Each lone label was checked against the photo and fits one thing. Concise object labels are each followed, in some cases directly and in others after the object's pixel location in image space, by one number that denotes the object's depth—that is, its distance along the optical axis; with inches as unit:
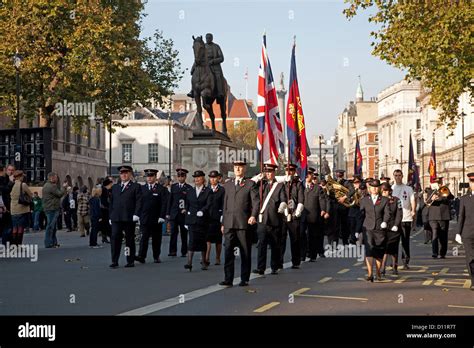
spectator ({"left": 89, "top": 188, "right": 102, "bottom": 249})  1008.2
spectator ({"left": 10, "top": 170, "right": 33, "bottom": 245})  832.9
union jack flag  679.7
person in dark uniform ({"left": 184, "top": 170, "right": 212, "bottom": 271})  691.4
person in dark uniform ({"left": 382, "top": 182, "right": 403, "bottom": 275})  642.2
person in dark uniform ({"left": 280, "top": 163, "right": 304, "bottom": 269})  722.2
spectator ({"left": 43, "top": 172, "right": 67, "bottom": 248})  960.9
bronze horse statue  1083.9
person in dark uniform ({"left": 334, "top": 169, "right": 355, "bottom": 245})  978.3
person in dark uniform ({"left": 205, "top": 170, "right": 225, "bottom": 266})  720.3
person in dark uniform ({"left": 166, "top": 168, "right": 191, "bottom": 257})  802.7
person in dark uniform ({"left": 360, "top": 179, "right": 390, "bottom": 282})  625.3
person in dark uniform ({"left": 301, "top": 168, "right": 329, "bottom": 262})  816.3
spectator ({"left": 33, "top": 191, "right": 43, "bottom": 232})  1387.8
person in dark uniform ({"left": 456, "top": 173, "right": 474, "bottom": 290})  572.4
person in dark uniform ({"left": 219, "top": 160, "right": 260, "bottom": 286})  570.6
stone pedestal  1103.0
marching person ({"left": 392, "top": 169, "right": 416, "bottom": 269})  721.0
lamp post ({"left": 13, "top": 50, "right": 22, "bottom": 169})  1275.8
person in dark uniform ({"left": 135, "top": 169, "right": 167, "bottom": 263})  785.6
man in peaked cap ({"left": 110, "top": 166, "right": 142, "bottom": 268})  726.5
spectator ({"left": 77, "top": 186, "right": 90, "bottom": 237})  1194.0
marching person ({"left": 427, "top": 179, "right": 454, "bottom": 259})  856.9
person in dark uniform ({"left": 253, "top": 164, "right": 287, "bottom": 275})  661.9
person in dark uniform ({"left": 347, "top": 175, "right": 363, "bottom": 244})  897.5
